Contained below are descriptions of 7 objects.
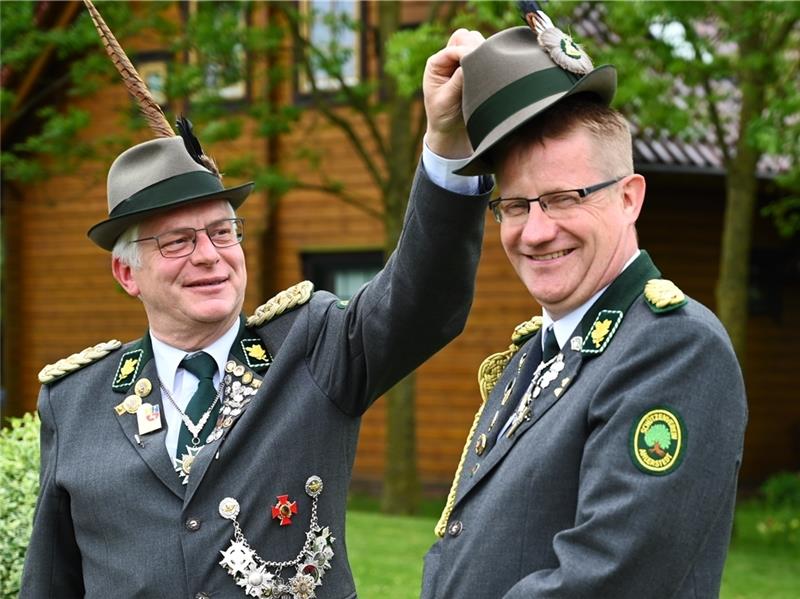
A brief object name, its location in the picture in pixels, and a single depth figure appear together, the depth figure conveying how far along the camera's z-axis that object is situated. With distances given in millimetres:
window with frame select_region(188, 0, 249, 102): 10273
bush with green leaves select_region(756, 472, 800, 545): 9945
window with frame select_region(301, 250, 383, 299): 12930
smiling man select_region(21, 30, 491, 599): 3000
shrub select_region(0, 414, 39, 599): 4242
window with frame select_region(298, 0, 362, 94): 10422
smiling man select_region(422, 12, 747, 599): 2020
